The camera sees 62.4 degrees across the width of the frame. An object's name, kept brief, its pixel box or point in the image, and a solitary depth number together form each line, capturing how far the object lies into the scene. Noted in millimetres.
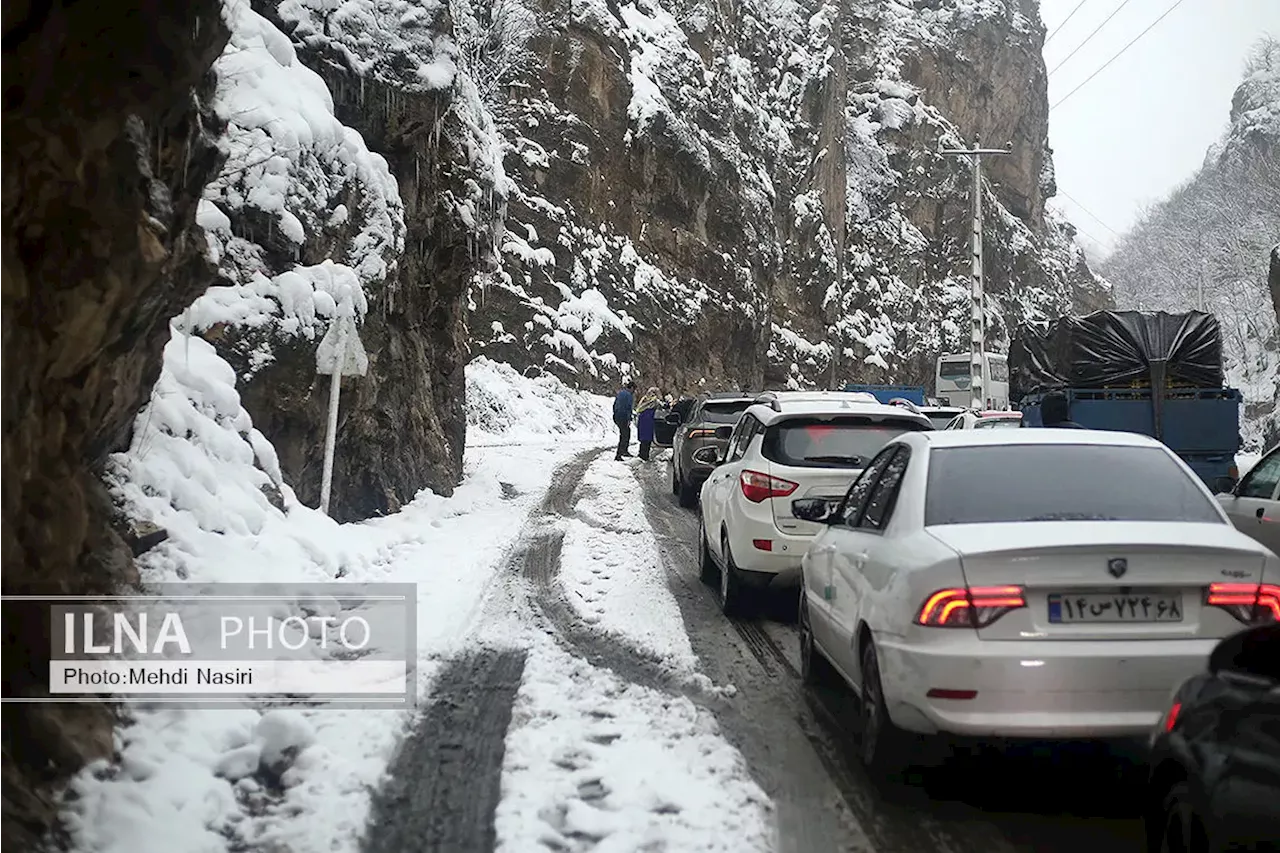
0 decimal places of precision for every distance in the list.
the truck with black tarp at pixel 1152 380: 16141
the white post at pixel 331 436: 10398
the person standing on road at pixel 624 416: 24500
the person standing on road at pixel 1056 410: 10146
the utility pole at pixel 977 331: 28484
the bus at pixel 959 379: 47344
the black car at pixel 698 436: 16484
